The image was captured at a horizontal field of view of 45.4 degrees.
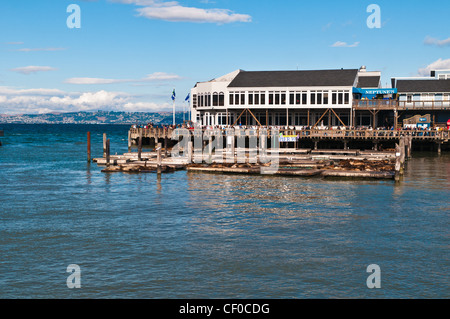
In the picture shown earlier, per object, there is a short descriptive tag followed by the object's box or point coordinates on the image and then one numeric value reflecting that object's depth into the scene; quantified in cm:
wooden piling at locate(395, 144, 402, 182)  3909
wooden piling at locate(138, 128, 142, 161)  5286
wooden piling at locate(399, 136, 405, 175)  4438
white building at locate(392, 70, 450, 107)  7444
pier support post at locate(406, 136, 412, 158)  5938
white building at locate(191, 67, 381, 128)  7075
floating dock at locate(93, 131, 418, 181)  4234
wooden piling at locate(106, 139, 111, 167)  4912
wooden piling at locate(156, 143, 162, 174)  4362
